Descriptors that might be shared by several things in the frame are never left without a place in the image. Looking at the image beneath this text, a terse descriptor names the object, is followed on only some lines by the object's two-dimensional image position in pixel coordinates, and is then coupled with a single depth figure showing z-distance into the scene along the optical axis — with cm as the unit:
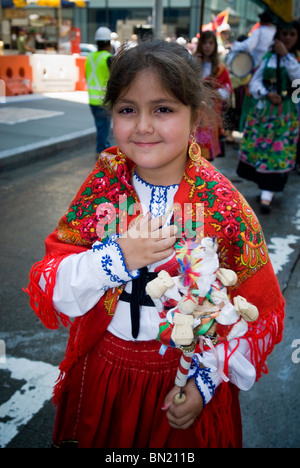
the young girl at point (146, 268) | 124
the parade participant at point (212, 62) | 514
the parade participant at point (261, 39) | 543
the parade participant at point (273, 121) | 462
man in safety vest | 677
